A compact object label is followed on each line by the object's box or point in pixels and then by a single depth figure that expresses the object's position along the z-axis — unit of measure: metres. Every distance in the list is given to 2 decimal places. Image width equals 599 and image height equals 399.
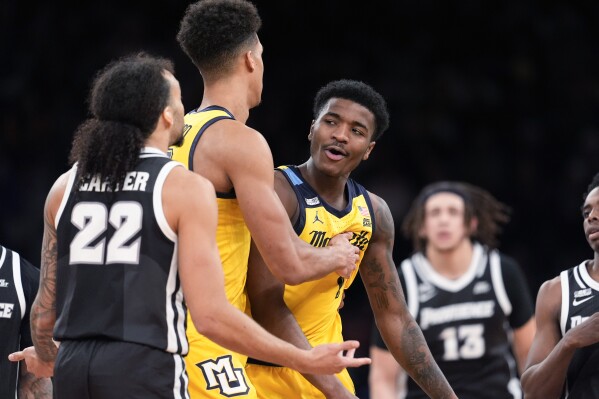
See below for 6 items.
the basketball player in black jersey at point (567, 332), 10.09
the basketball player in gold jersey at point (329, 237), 9.90
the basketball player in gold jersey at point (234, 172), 8.36
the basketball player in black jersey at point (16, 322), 10.42
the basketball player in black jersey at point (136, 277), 7.03
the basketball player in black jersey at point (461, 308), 15.29
